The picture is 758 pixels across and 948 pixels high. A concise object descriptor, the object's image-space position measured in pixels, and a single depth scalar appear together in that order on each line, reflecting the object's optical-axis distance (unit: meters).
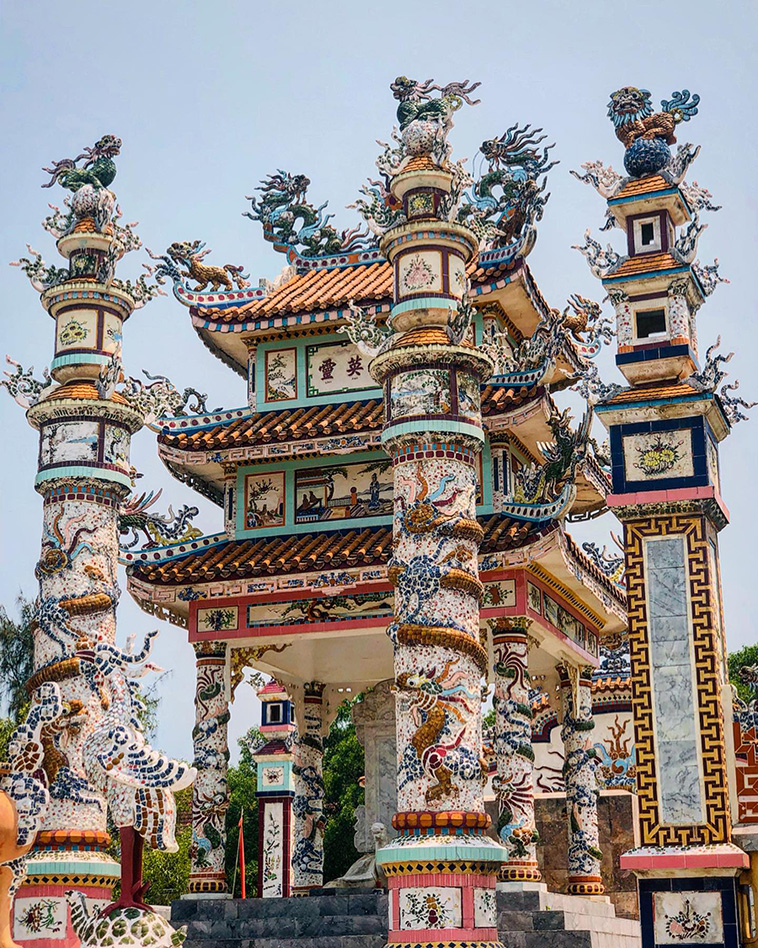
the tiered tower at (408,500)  15.37
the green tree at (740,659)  39.11
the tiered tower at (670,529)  14.11
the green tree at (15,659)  34.56
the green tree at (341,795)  36.09
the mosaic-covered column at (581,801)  20.42
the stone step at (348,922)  16.44
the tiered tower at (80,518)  17.08
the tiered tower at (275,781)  27.31
